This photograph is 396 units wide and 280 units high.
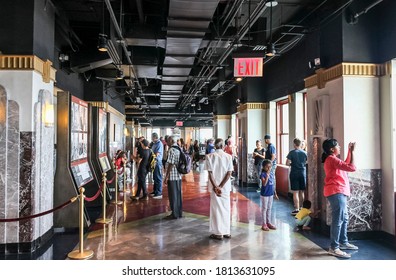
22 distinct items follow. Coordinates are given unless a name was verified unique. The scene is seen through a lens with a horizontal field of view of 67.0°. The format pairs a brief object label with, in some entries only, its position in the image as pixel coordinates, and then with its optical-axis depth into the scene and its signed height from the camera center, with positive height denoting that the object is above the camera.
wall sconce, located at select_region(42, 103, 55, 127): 4.46 +0.48
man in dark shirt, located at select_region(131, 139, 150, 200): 7.54 -0.55
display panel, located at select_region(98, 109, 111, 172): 7.39 +0.14
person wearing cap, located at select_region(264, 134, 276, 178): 7.08 -0.13
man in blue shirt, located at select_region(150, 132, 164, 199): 7.88 -0.71
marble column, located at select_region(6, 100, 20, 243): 4.10 -0.33
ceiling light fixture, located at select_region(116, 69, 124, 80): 7.84 +1.88
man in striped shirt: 5.65 -0.68
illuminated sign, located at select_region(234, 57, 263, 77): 5.90 +1.55
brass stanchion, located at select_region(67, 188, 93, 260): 3.86 -1.41
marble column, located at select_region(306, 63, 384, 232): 4.61 +0.17
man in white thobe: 4.58 -0.59
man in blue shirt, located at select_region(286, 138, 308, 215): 5.98 -0.48
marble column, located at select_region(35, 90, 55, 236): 4.32 -0.23
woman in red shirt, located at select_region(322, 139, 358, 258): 3.91 -0.58
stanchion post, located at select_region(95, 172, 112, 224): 5.53 -1.37
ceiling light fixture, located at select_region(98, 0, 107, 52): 5.20 +1.81
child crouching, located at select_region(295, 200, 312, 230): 5.12 -1.23
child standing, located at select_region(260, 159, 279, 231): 4.89 -0.74
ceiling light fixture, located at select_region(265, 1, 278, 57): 5.32 +1.68
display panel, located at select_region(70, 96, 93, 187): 5.40 +0.06
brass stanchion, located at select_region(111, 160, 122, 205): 6.95 -1.16
